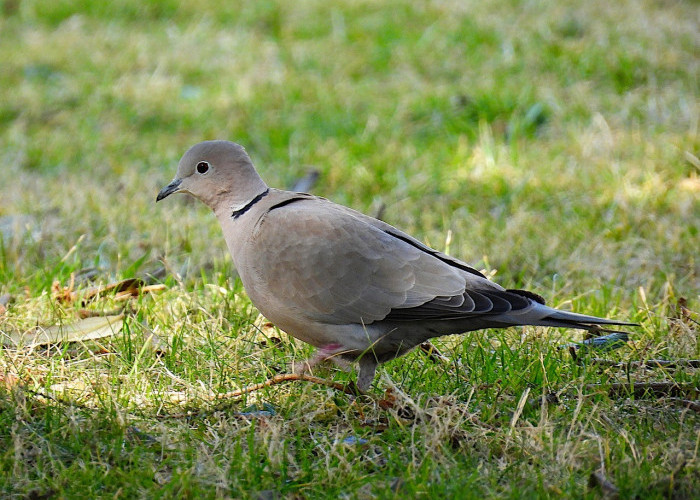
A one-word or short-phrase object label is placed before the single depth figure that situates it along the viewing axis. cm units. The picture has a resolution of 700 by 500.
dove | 566
